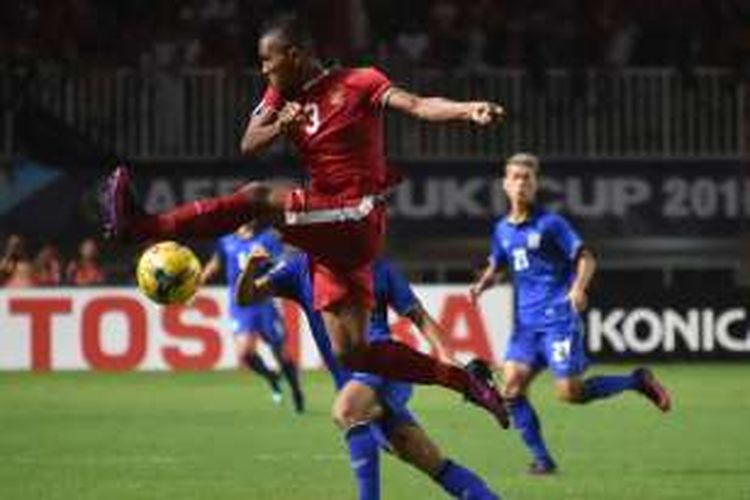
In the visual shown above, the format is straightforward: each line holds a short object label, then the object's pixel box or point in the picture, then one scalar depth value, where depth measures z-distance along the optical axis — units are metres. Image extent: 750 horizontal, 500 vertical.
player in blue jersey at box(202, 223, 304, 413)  37.84
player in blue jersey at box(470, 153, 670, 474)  26.97
